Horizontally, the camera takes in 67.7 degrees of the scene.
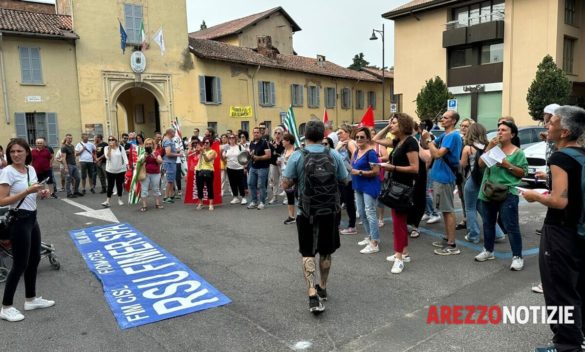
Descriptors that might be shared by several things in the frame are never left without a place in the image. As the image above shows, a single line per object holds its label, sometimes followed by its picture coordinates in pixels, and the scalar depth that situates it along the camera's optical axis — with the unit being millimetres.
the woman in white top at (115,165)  10531
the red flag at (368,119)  7660
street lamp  29141
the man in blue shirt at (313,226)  4129
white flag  23875
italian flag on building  23178
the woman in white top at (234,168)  10391
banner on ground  4293
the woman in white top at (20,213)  4043
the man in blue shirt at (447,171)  5848
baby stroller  5234
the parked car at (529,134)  13511
